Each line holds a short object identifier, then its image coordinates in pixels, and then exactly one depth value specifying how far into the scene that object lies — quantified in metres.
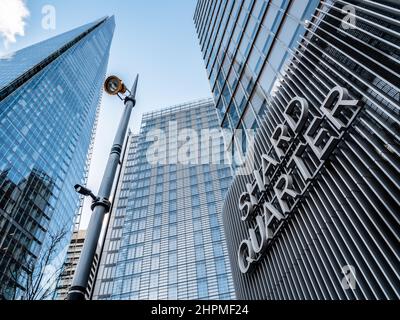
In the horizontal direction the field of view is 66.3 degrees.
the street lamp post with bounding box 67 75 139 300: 3.85
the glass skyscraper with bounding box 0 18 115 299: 56.03
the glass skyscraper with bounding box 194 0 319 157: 12.57
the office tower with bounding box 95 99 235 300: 47.06
